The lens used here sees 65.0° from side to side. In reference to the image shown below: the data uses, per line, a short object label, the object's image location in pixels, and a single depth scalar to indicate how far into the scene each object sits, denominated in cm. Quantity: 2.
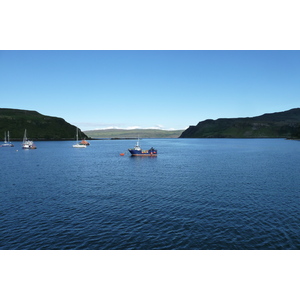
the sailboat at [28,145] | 17368
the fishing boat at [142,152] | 11870
